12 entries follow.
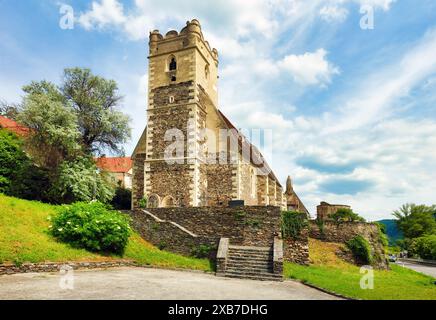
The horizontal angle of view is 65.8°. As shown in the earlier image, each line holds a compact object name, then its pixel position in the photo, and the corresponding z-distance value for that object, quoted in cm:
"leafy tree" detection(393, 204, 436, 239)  4931
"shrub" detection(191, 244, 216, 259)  1706
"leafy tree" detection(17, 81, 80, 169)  2244
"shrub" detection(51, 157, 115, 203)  2247
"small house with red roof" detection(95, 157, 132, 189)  5282
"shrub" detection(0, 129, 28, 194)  2295
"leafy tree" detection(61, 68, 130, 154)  2577
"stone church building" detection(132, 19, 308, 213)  2566
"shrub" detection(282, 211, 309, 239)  1894
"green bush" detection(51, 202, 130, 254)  1502
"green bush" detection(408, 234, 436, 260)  3653
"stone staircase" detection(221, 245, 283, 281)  1439
